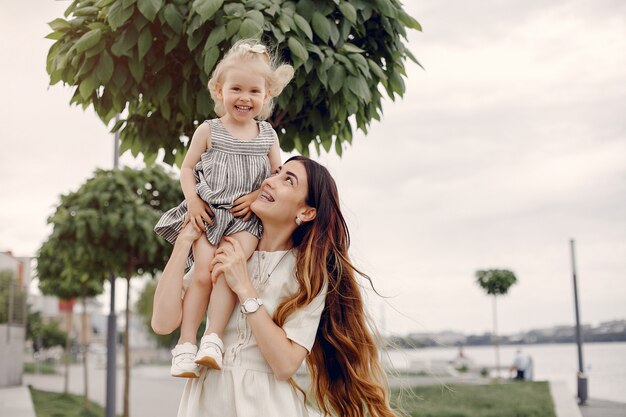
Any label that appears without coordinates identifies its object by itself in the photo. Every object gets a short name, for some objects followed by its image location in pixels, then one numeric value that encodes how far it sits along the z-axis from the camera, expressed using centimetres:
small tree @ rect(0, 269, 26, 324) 2656
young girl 298
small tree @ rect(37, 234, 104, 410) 1129
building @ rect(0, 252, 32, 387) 2592
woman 293
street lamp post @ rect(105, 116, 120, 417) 1166
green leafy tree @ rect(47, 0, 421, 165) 431
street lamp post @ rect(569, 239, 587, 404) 1634
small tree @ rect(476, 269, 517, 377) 2644
